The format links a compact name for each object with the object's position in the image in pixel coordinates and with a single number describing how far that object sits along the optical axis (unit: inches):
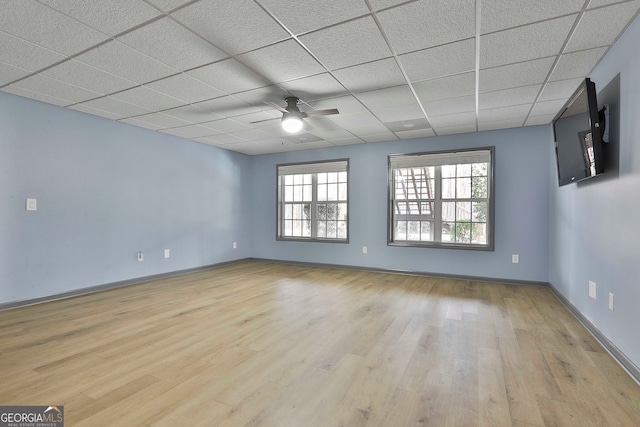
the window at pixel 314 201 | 244.2
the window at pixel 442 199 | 197.6
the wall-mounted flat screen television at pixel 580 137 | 95.7
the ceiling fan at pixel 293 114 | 131.1
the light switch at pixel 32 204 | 140.6
